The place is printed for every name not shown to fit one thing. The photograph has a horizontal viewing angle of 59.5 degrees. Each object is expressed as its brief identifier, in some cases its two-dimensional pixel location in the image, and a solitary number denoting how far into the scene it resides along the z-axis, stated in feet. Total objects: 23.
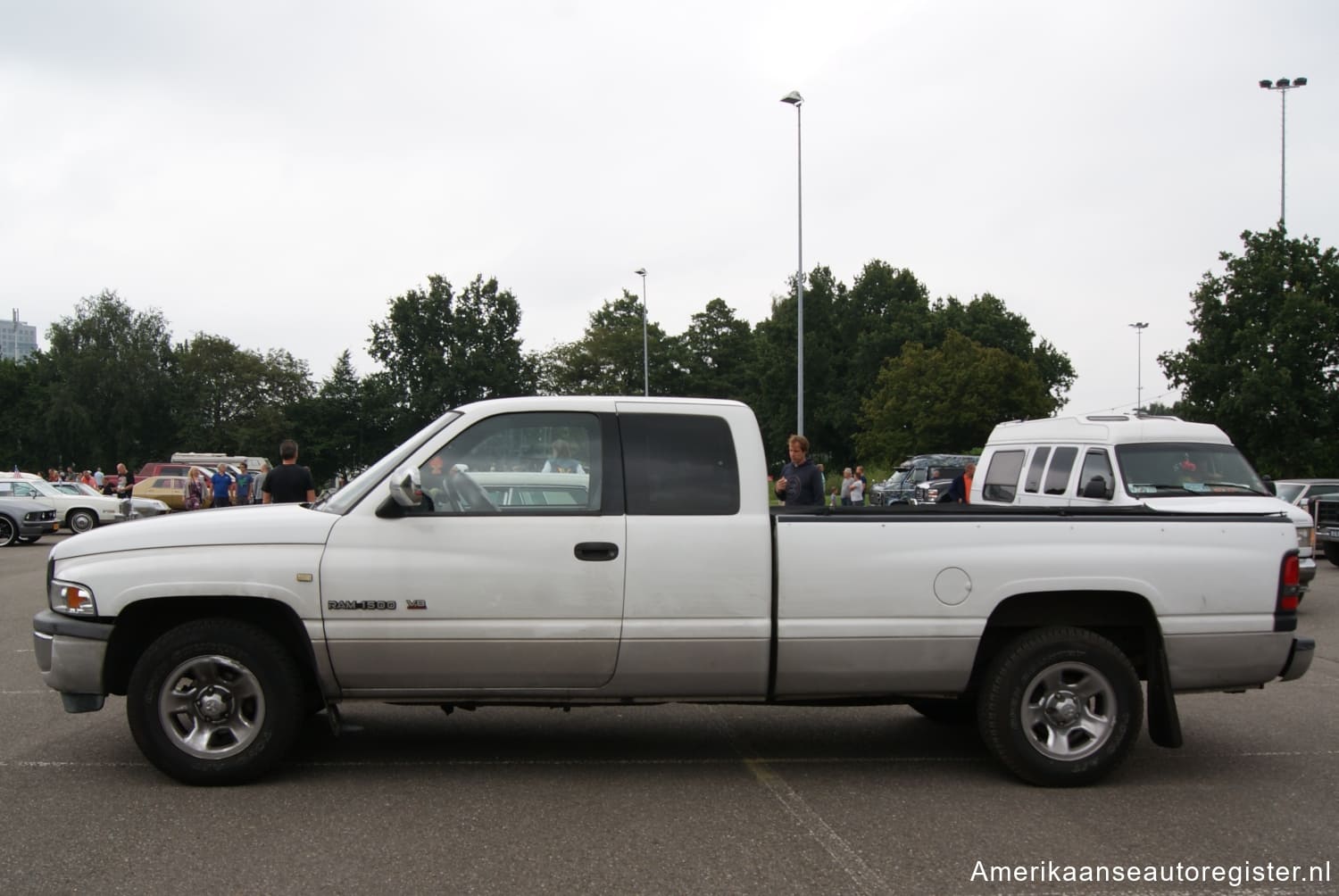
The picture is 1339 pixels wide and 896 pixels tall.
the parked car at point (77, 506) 92.79
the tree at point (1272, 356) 117.50
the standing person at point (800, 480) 36.58
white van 37.04
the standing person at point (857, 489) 97.19
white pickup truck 17.94
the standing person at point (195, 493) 104.73
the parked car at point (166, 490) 122.24
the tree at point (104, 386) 256.11
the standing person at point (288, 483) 38.73
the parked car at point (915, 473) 123.44
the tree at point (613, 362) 323.16
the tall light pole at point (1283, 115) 130.93
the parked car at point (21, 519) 82.74
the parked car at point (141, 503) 96.25
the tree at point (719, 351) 330.13
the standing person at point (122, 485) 106.93
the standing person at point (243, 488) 123.48
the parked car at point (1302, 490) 63.98
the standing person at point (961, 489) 66.94
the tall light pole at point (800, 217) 118.32
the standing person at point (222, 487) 103.04
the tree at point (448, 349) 290.97
